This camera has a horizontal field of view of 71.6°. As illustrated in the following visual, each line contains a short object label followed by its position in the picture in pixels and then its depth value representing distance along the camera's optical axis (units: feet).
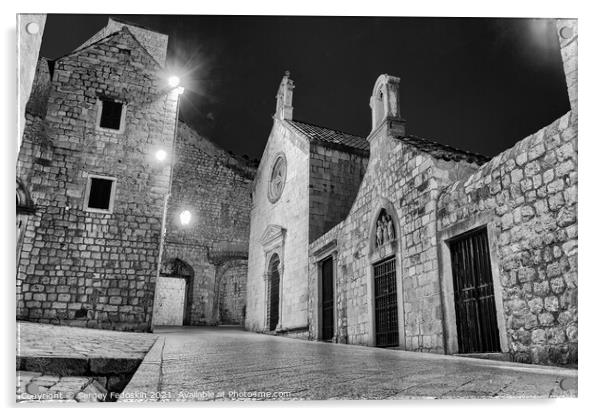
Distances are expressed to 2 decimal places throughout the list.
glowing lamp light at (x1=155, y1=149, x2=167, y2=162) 32.96
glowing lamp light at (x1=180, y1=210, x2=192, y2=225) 63.05
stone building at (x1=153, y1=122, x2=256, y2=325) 60.85
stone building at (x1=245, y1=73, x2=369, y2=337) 36.68
